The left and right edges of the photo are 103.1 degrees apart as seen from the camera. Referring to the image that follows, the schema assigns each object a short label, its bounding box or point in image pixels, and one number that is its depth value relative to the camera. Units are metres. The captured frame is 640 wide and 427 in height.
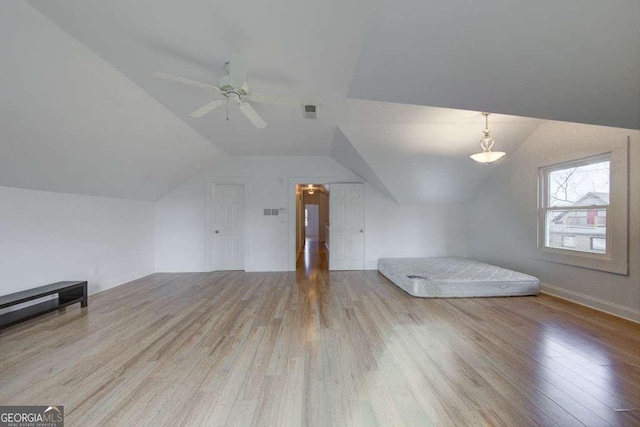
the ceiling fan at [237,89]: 1.93
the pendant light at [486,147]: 3.31
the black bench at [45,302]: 2.61
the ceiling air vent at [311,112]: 3.10
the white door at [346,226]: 5.73
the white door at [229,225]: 5.72
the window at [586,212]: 3.00
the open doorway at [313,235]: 6.45
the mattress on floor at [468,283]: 3.73
